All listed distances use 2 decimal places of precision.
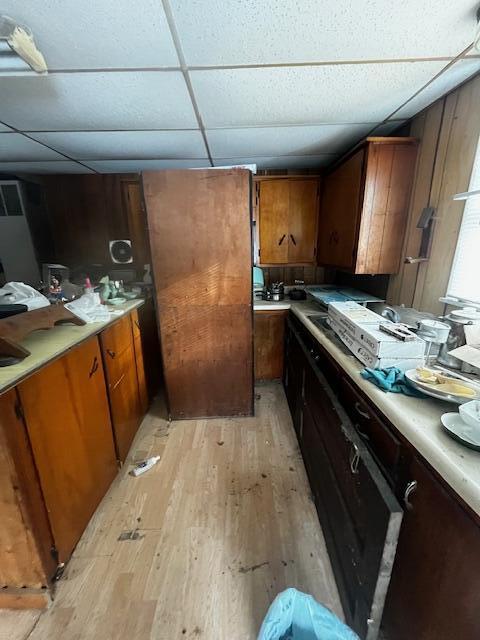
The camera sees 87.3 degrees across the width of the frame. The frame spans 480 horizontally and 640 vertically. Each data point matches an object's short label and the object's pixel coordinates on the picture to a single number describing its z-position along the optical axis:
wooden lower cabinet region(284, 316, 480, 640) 0.55
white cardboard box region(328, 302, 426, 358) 0.93
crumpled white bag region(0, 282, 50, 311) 1.33
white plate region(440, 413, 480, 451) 0.61
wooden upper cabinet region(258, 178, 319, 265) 2.36
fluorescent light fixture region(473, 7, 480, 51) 0.86
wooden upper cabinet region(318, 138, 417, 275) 1.55
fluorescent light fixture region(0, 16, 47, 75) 0.83
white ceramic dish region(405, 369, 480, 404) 0.75
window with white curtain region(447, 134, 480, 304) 1.19
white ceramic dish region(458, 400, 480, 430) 0.63
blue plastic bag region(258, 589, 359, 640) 0.80
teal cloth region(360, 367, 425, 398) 0.84
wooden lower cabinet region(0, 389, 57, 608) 0.84
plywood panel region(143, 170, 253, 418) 1.68
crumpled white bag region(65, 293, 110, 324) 1.46
